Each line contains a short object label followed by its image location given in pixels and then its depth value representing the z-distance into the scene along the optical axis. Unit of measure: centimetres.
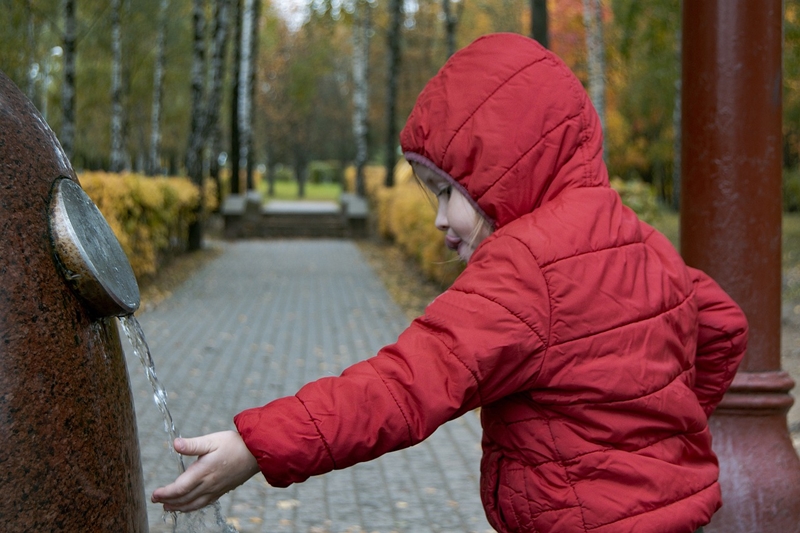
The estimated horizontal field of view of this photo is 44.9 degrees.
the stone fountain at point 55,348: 186
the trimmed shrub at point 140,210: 1159
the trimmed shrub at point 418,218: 1187
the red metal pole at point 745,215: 337
